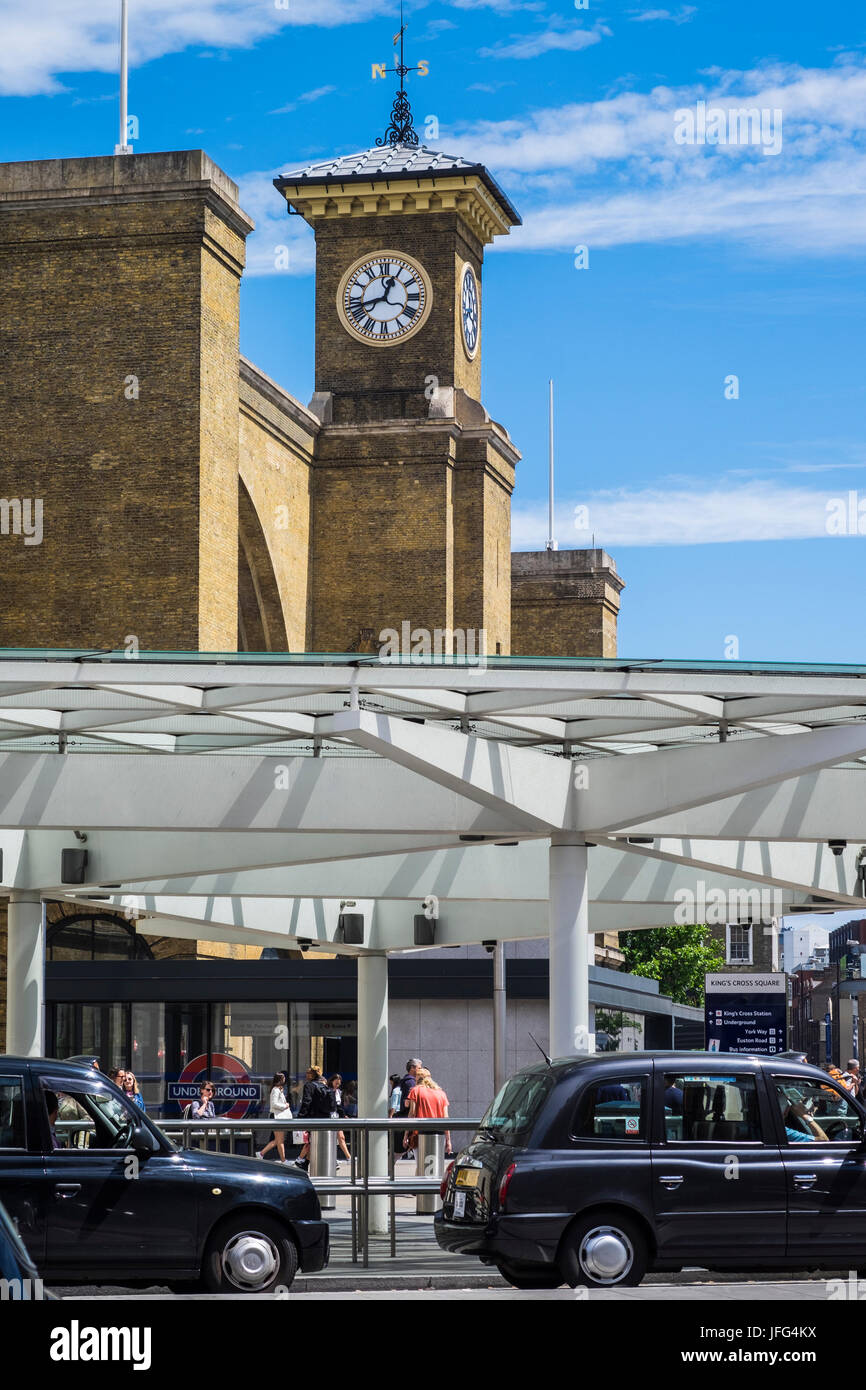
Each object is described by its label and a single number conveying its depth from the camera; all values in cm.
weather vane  5853
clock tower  4784
